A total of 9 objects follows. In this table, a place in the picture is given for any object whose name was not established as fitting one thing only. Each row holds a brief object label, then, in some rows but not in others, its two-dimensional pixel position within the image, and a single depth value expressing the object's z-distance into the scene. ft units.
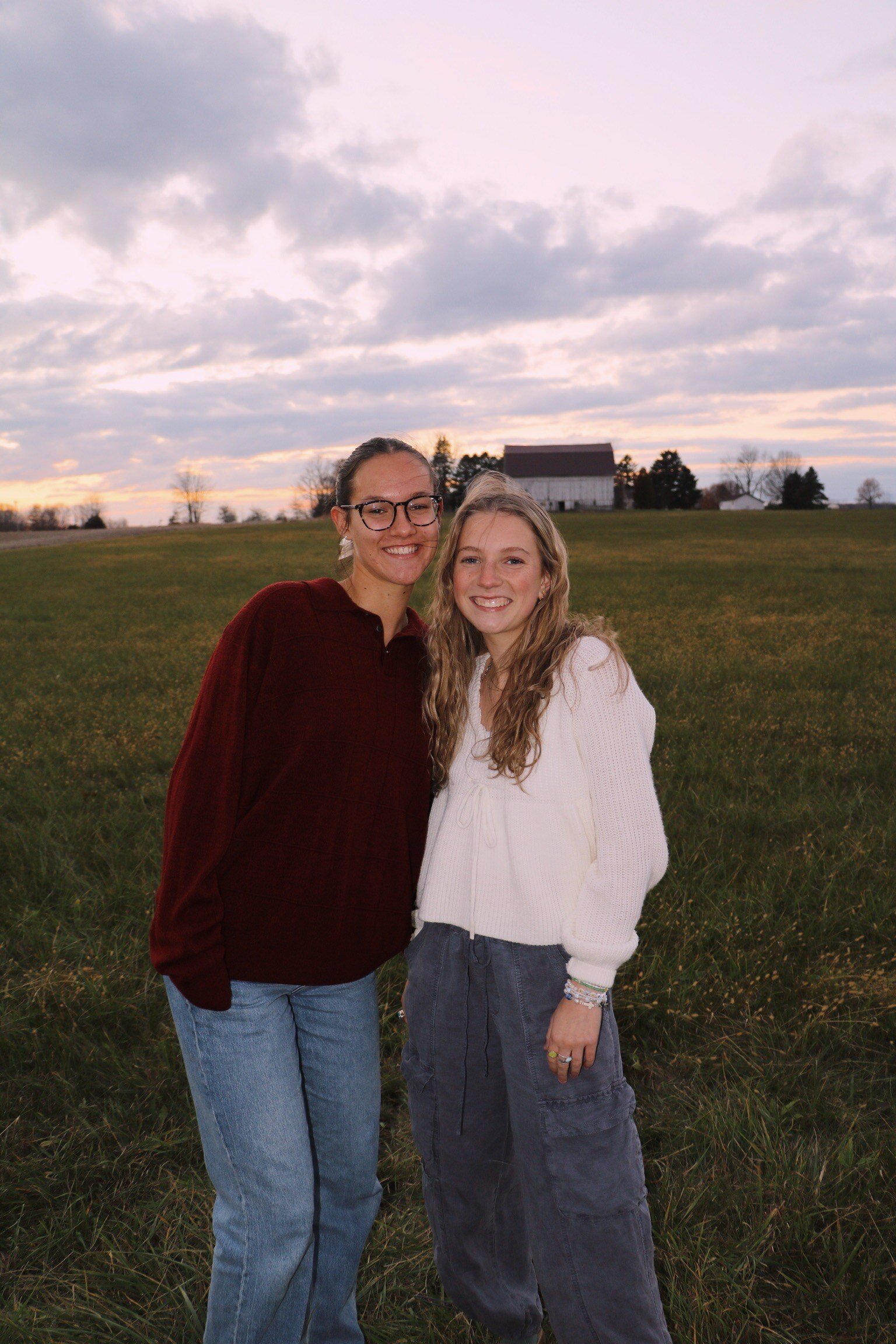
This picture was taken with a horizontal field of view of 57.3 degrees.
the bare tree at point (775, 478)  490.94
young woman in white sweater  7.09
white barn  311.27
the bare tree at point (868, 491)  499.10
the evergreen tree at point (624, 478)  358.64
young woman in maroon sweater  7.13
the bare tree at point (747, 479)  513.86
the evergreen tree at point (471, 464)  346.13
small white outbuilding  473.67
